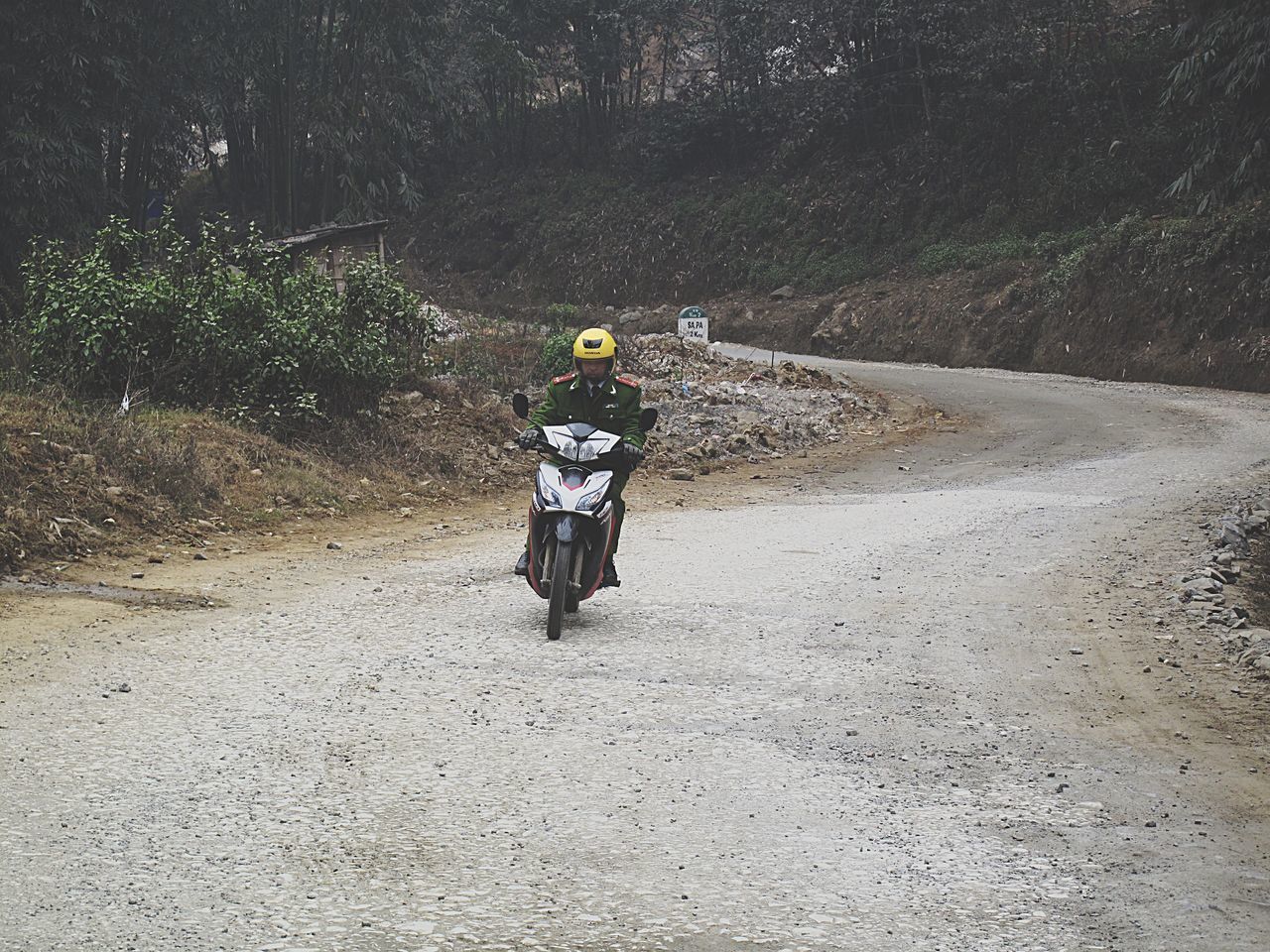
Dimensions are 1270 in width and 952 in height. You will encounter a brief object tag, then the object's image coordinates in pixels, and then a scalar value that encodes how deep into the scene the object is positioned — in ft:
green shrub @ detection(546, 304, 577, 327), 127.75
